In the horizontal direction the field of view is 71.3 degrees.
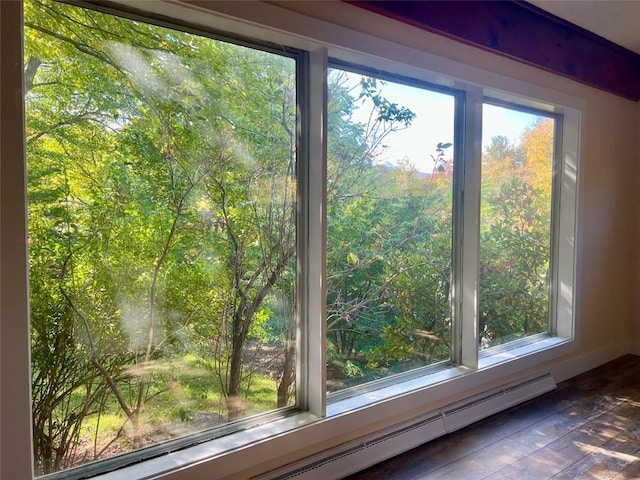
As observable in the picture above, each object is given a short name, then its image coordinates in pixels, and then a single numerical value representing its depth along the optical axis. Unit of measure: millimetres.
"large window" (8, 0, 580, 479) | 1532
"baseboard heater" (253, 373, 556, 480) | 1928
